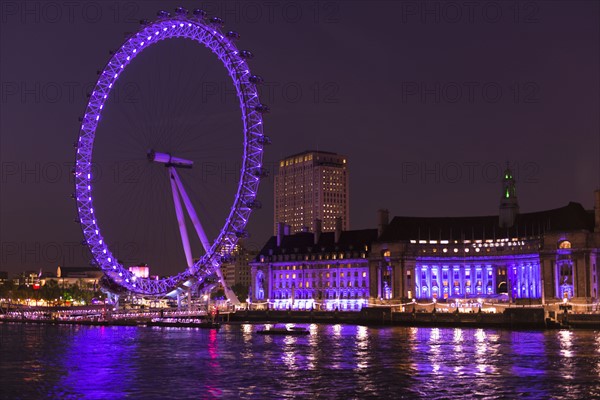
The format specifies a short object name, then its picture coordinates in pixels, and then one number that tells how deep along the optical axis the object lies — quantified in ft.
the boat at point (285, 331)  392.06
